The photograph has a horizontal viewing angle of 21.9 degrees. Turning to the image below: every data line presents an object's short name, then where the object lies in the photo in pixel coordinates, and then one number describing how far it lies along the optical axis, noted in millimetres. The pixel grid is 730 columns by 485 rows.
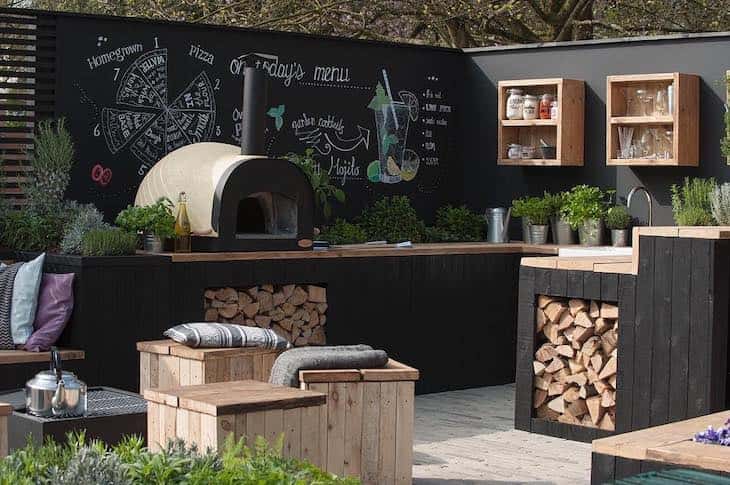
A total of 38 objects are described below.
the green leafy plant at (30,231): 10451
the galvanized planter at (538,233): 12716
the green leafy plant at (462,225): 13327
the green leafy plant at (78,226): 10186
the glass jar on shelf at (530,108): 12856
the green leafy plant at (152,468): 4998
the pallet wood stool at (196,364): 8873
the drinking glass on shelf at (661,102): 12074
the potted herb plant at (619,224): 12255
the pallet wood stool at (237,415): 6969
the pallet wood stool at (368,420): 8031
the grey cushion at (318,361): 8121
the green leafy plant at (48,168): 10752
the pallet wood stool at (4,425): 6661
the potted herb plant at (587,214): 12395
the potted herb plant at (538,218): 12696
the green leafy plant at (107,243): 10060
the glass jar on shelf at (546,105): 12826
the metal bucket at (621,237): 12275
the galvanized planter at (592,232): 12395
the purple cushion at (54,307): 9885
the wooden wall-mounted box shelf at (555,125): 12656
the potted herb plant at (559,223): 12626
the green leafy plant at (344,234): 12195
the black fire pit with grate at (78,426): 7580
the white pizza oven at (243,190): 10551
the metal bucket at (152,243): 10571
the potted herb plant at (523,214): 12756
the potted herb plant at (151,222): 10451
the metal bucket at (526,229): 12825
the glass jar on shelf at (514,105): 12966
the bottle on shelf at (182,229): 10581
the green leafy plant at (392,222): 12816
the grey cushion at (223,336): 9008
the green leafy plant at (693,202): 10742
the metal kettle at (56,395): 7741
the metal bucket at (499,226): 13016
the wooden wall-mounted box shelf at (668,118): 11884
